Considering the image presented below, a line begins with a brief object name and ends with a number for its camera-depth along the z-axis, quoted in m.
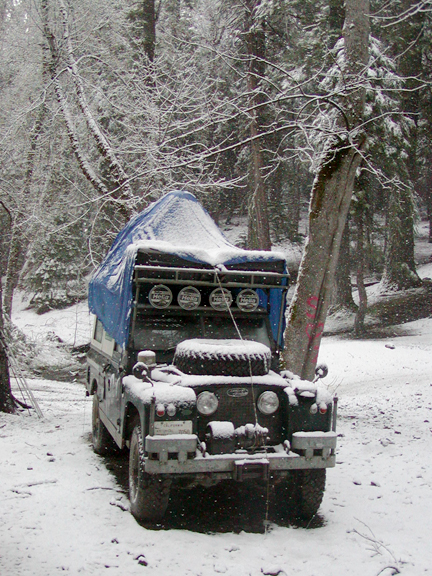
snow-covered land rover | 5.50
